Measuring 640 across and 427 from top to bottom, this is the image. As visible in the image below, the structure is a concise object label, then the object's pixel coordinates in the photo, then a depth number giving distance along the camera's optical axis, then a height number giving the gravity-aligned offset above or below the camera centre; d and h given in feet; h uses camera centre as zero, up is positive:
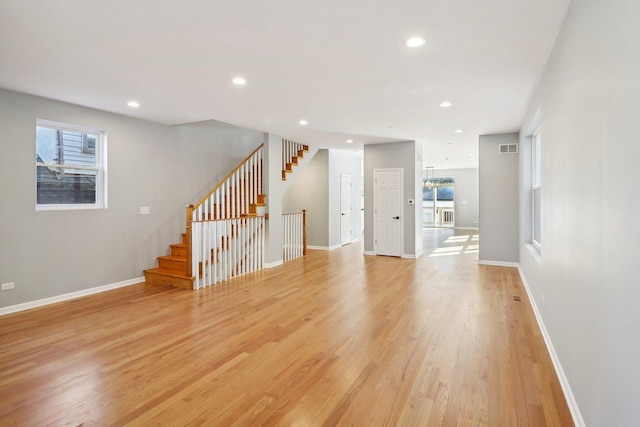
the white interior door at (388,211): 25.32 +0.16
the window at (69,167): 14.65 +2.22
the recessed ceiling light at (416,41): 9.02 +4.75
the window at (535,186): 16.10 +1.32
